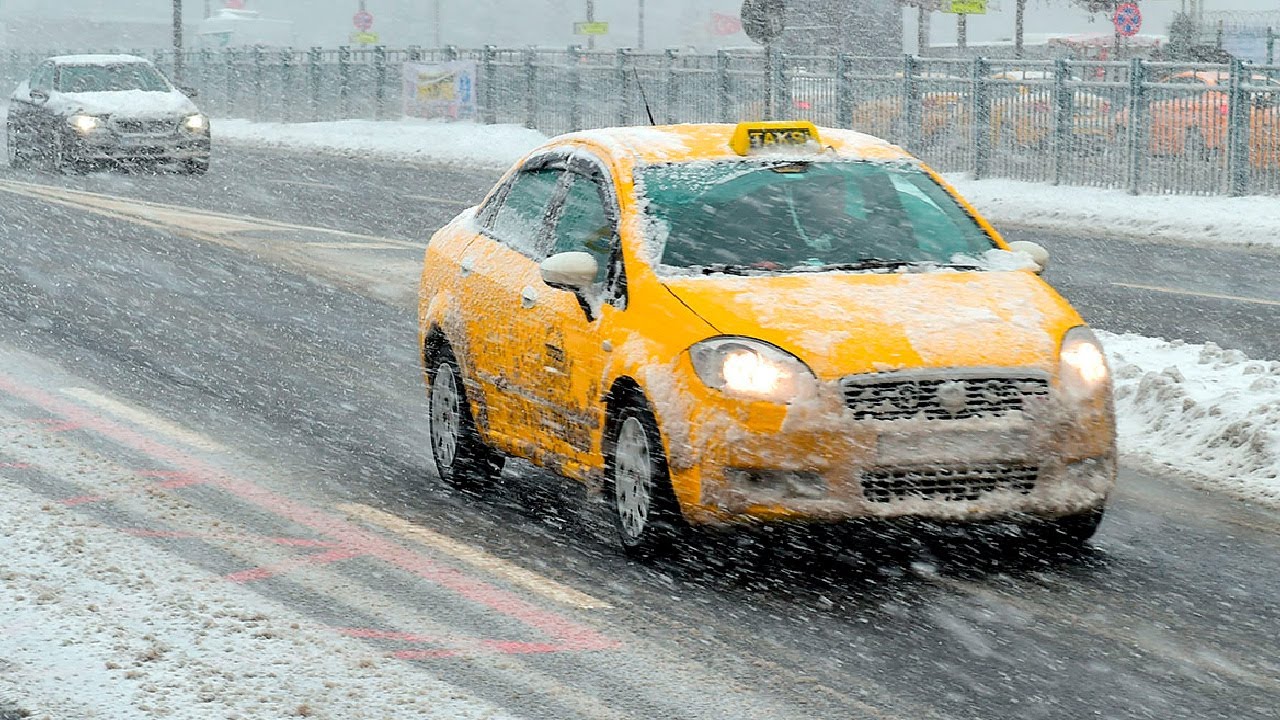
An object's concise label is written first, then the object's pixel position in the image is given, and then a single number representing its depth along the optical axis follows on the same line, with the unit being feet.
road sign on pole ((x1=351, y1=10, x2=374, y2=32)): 269.44
